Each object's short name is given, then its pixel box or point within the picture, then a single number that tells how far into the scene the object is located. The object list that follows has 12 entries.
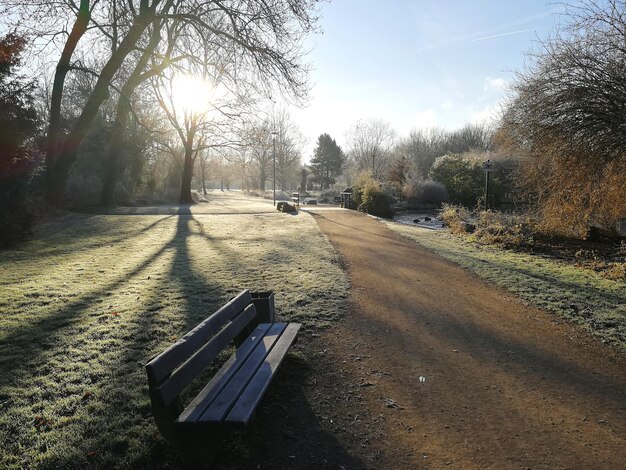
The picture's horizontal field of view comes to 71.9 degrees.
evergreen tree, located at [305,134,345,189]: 71.88
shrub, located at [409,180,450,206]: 29.36
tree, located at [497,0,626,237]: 9.42
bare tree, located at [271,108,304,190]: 65.62
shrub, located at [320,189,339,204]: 41.10
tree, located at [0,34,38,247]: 10.70
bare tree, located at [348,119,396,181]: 63.72
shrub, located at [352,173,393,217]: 24.14
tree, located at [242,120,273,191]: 32.34
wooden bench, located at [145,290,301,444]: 2.70
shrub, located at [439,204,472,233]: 15.83
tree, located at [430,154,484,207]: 29.14
